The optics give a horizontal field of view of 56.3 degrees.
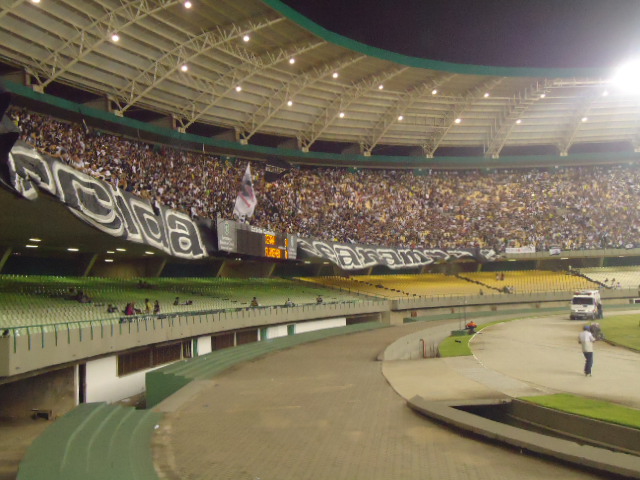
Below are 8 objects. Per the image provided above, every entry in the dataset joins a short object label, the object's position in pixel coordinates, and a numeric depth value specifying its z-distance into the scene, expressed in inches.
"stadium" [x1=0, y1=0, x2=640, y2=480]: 465.4
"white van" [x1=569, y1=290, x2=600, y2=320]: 1450.5
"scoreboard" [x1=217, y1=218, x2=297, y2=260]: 1325.0
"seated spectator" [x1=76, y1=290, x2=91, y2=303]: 968.9
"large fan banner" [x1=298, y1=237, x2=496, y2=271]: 1766.7
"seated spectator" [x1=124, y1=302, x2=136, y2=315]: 946.7
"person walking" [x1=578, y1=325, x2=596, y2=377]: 654.5
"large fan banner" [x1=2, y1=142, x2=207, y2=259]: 599.5
